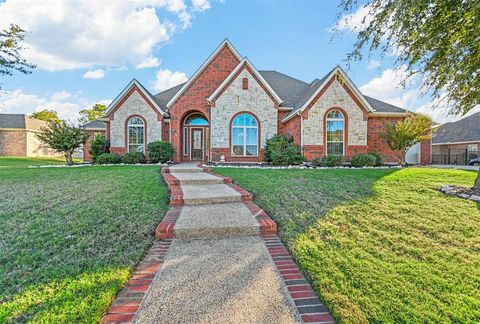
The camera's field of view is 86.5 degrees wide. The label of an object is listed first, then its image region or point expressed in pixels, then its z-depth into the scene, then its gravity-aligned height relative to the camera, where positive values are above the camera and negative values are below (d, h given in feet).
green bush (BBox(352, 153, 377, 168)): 48.29 -1.15
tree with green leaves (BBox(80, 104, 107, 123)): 172.05 +29.43
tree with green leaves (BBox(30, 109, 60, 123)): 192.34 +30.38
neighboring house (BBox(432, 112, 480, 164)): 87.25 +4.56
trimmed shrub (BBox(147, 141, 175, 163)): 52.70 +0.59
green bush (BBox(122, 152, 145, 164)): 52.95 -0.87
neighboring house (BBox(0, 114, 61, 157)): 124.47 +9.19
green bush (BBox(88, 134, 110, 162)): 56.75 +1.53
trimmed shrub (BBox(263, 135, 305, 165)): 48.61 +0.56
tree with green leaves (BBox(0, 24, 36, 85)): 50.47 +20.99
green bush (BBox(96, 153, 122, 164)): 52.95 -0.88
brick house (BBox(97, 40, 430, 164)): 51.65 +8.13
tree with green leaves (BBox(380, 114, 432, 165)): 49.03 +4.25
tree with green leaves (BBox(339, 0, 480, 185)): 18.51 +9.35
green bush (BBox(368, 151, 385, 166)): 50.21 -0.98
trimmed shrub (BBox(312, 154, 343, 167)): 48.35 -1.34
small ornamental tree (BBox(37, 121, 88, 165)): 54.85 +3.66
